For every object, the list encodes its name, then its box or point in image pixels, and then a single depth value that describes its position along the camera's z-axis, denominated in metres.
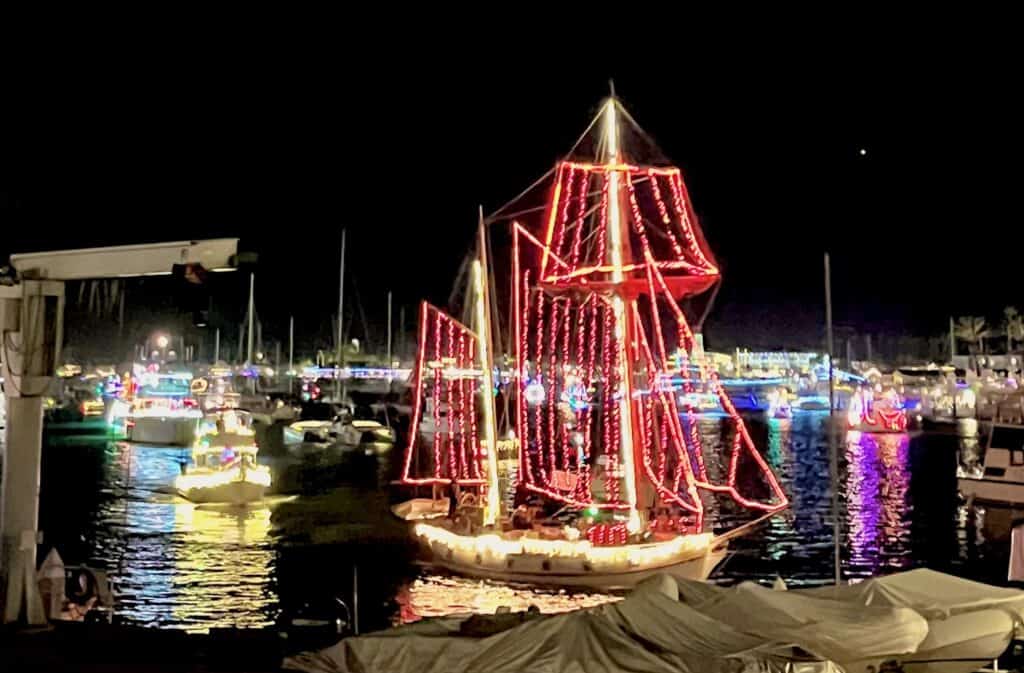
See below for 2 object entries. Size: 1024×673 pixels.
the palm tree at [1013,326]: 159.75
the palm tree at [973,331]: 178.62
